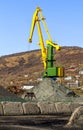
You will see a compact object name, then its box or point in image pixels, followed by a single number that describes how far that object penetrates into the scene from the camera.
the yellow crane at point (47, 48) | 77.78
